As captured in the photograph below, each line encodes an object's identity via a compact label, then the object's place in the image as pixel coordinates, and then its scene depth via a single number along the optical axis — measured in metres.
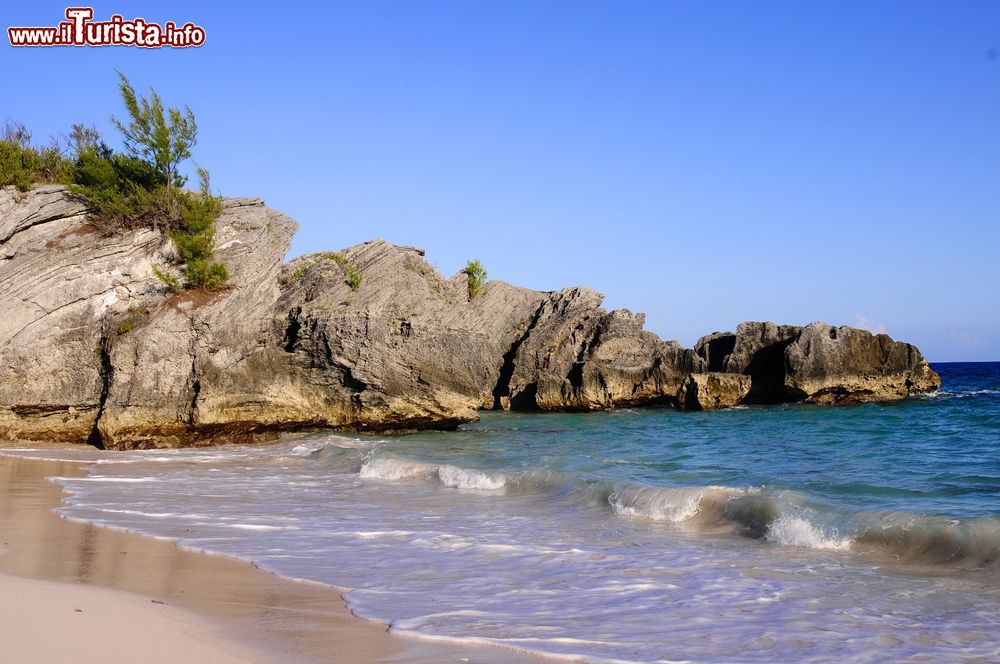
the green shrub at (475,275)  39.47
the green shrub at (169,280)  22.53
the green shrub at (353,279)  25.47
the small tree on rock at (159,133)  24.64
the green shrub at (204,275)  22.69
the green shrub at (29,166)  23.30
